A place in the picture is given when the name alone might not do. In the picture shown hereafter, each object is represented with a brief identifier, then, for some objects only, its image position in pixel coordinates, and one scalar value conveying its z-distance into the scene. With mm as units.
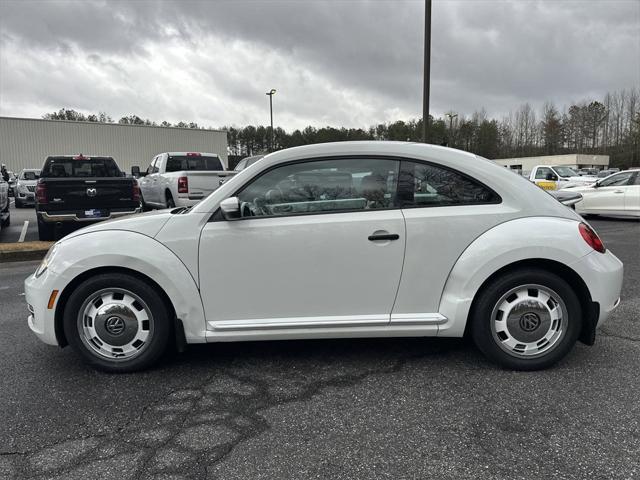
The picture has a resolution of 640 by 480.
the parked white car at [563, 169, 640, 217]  12633
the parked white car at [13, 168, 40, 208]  19469
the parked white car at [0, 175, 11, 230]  11320
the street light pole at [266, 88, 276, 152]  33969
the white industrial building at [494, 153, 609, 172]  71188
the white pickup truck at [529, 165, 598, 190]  17922
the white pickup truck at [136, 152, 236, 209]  11359
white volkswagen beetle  3236
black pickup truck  8953
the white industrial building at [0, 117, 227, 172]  35406
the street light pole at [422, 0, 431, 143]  12812
